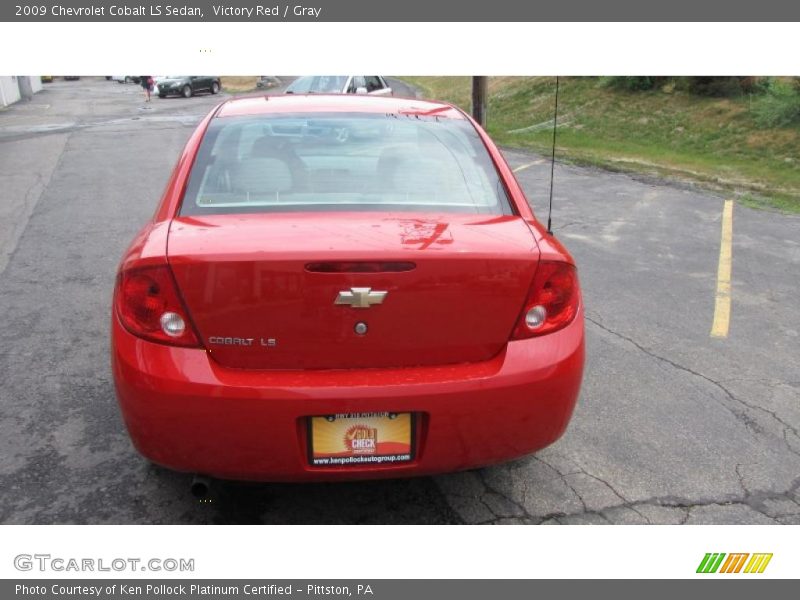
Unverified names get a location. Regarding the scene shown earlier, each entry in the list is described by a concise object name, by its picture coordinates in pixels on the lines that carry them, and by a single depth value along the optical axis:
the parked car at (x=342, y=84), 14.39
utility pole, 14.59
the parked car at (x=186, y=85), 35.25
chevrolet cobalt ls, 2.37
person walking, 34.21
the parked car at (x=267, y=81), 39.75
